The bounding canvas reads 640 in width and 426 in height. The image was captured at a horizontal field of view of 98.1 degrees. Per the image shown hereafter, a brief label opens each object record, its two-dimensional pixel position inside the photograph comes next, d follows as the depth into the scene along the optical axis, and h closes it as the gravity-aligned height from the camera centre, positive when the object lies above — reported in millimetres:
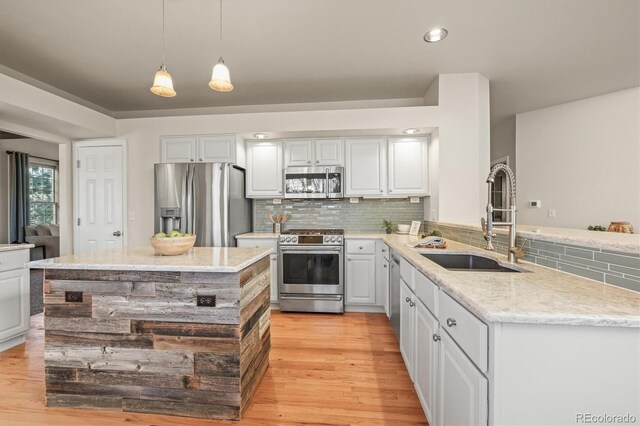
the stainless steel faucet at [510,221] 1583 -64
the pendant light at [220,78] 1848 +890
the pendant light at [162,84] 1877 +867
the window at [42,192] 6355 +447
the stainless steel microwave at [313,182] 3643 +382
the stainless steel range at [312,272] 3322 -742
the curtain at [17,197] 5742 +304
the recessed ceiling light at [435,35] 2469 +1599
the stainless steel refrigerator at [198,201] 3354 +121
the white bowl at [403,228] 3680 -231
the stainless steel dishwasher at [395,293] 2385 -750
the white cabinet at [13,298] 2413 -780
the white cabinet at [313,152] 3686 +779
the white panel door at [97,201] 3752 +136
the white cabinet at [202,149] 3580 +812
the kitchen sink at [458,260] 2025 -380
